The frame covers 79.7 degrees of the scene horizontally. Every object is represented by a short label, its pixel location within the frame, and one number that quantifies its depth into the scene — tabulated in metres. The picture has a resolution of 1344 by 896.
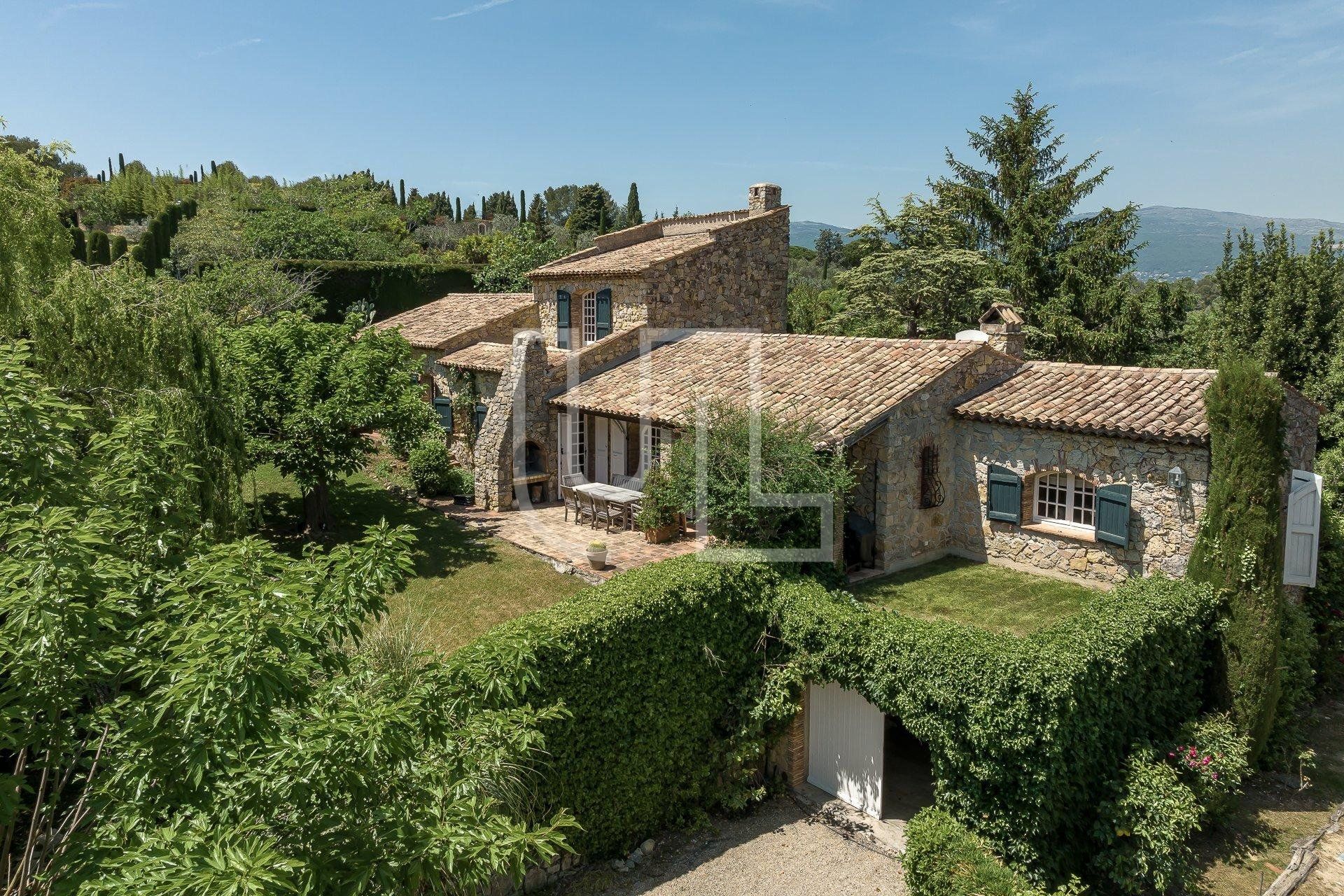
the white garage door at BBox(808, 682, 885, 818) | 11.63
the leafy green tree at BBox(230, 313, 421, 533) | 16.52
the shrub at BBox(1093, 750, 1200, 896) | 10.05
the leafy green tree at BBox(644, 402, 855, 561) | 12.73
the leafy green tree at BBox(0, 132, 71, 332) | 12.40
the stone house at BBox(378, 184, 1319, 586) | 13.38
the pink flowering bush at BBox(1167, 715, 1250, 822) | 11.25
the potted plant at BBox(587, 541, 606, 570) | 15.38
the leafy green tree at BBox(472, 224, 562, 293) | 43.62
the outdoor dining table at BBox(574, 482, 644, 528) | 17.94
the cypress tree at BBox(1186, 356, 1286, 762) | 11.89
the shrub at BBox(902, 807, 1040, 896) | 9.27
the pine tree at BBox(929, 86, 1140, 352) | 29.52
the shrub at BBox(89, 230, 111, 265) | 40.72
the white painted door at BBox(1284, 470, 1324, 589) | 13.96
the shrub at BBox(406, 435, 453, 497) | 21.45
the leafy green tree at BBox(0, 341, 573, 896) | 4.98
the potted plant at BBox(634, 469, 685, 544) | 16.83
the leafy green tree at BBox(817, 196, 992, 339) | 30.77
